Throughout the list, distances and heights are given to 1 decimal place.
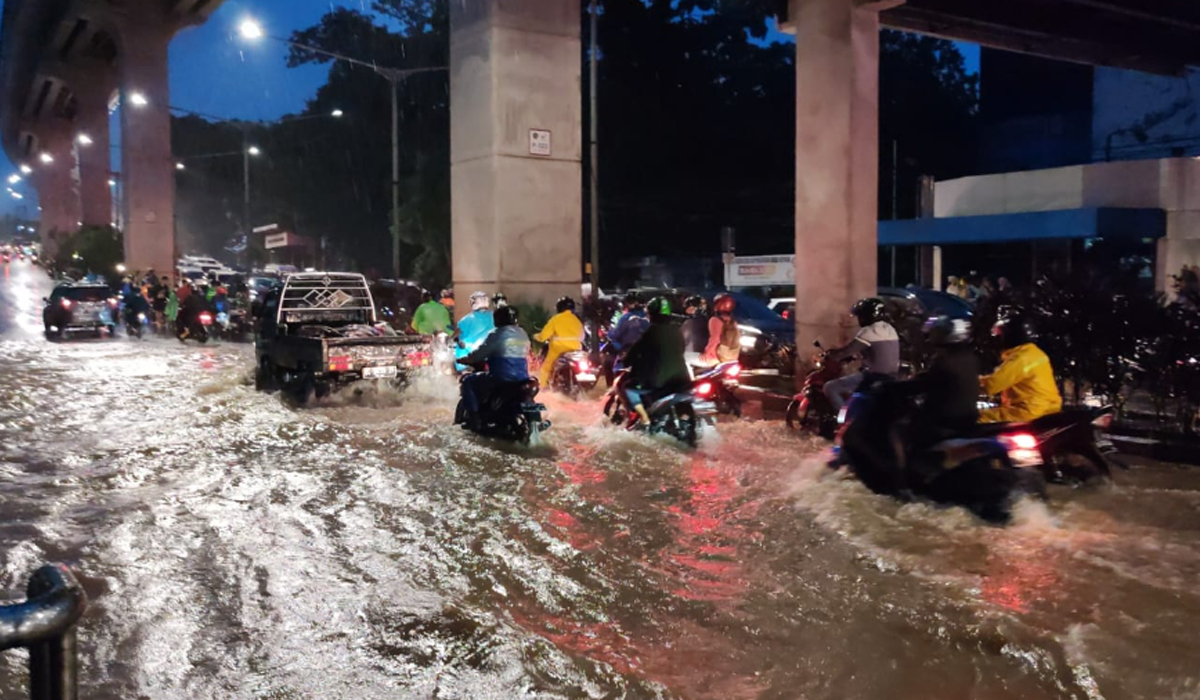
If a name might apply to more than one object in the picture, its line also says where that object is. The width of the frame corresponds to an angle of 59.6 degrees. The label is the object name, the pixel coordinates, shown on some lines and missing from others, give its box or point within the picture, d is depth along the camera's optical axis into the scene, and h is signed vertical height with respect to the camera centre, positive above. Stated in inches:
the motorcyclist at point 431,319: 636.1 -18.2
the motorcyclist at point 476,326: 523.5 -18.6
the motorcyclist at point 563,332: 549.6 -22.8
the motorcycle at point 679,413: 417.4 -50.2
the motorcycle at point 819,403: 447.8 -50.7
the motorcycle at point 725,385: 472.7 -46.1
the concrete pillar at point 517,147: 709.9 +98.2
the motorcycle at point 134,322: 1145.4 -34.7
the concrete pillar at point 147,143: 1583.4 +225.5
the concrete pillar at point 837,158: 612.4 +76.5
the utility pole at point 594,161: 878.4 +110.7
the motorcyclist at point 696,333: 585.6 -25.5
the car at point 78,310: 1079.6 -19.6
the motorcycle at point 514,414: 423.1 -51.4
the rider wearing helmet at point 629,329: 514.9 -20.0
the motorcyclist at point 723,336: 504.7 -23.3
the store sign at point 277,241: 1611.7 +76.0
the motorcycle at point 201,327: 1053.2 -36.9
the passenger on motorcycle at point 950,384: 293.4 -27.5
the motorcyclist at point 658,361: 418.0 -29.6
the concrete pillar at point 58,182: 2834.6 +308.5
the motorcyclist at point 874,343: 370.6 -20.0
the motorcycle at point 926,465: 290.8 -51.3
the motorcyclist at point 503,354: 421.4 -26.5
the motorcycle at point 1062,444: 292.2 -45.7
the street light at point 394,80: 986.7 +227.7
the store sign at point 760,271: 1022.4 +16.5
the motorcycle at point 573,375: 550.3 -46.3
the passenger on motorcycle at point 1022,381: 321.7 -29.2
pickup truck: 567.8 -29.0
